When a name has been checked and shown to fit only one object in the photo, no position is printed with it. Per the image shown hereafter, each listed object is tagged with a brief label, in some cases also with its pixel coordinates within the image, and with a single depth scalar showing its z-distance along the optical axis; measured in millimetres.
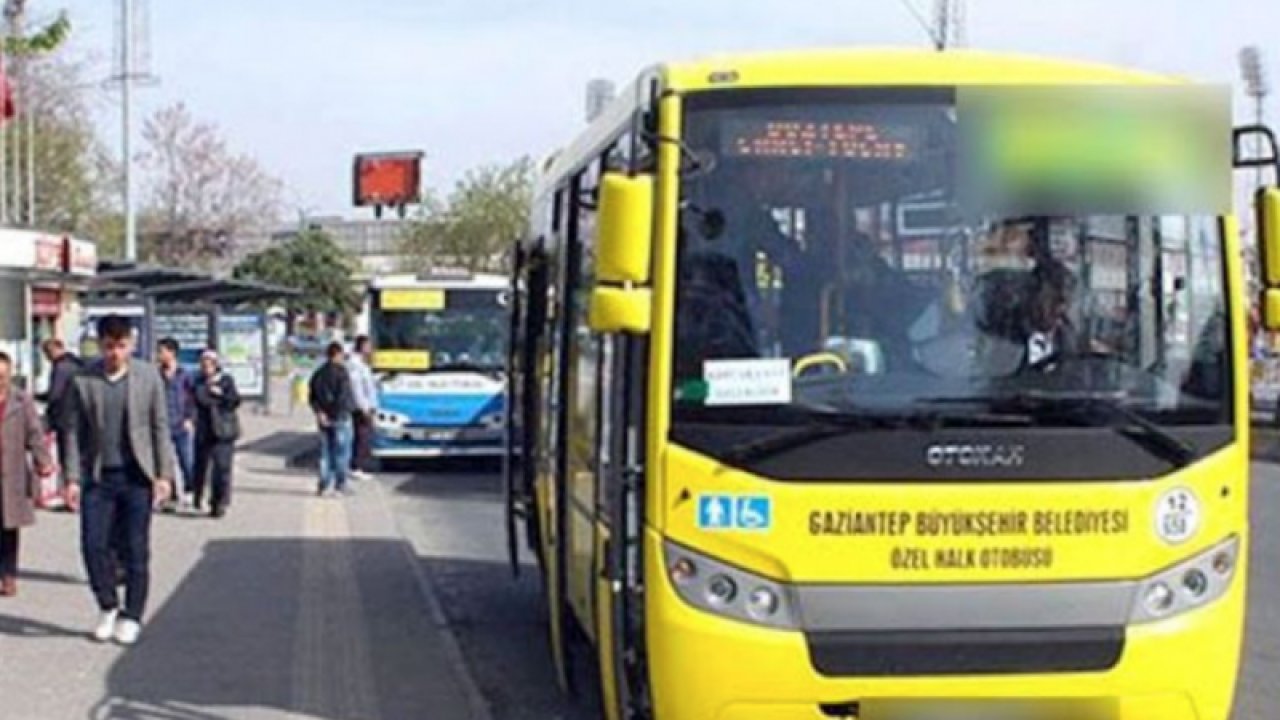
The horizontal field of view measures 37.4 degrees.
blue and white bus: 25344
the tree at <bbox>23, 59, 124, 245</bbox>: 47938
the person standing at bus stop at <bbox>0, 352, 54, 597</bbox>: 12094
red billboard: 59250
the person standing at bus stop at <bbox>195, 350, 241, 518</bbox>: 18062
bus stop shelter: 25766
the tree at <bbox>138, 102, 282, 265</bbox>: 67625
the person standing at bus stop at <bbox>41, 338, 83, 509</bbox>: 16167
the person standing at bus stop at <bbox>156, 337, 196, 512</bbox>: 17938
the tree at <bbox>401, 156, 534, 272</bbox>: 71875
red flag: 18953
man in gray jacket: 10484
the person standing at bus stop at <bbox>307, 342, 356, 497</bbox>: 20938
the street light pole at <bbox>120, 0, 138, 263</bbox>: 46938
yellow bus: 6500
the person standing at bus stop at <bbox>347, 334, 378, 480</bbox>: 23625
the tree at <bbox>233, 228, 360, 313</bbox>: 83062
